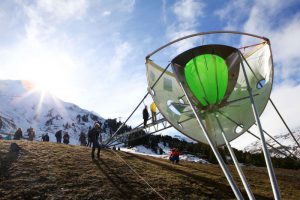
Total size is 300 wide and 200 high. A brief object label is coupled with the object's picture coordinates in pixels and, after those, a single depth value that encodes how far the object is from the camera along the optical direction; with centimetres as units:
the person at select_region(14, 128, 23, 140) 2252
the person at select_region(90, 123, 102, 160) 1412
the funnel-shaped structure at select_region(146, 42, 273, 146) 1108
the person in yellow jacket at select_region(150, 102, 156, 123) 1733
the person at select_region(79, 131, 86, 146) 2637
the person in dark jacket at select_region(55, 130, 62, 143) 2481
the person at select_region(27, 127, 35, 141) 2362
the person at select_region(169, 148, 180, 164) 1723
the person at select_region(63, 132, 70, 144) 2425
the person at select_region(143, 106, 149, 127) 1742
